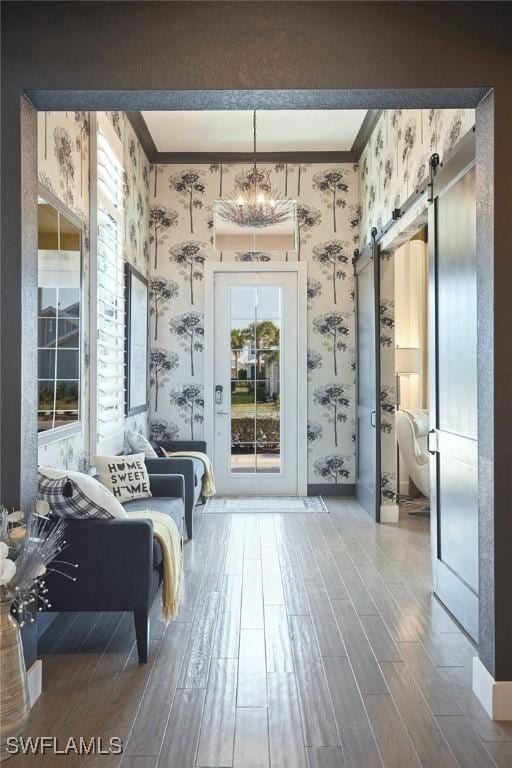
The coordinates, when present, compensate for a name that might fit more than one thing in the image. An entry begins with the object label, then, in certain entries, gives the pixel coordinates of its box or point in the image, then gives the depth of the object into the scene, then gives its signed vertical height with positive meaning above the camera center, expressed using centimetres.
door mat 584 -127
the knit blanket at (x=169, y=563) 301 -94
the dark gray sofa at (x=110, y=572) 275 -87
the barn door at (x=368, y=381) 548 -5
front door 662 -13
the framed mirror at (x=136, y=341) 539 +32
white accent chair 612 -70
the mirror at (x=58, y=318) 336 +33
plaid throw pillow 282 -55
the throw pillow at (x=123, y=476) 402 -66
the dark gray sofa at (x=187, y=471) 480 -77
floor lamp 668 +17
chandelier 579 +187
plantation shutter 428 +60
